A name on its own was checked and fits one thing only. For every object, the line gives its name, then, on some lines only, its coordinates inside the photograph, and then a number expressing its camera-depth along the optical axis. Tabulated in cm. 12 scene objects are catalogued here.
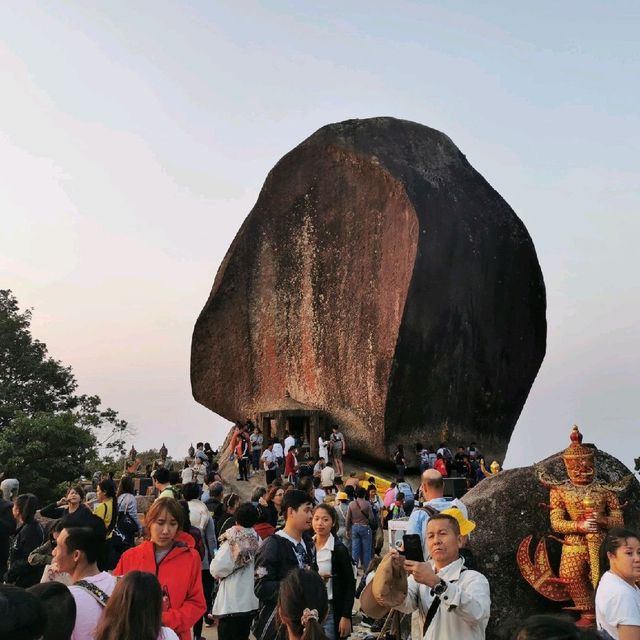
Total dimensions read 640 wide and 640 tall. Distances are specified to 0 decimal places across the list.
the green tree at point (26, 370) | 2519
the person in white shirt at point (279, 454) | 1767
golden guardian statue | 477
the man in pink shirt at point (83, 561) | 302
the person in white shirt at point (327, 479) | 1357
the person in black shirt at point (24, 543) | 538
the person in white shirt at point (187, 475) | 1463
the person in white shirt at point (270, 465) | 1705
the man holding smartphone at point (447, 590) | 292
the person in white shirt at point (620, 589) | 296
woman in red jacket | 352
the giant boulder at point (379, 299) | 2219
